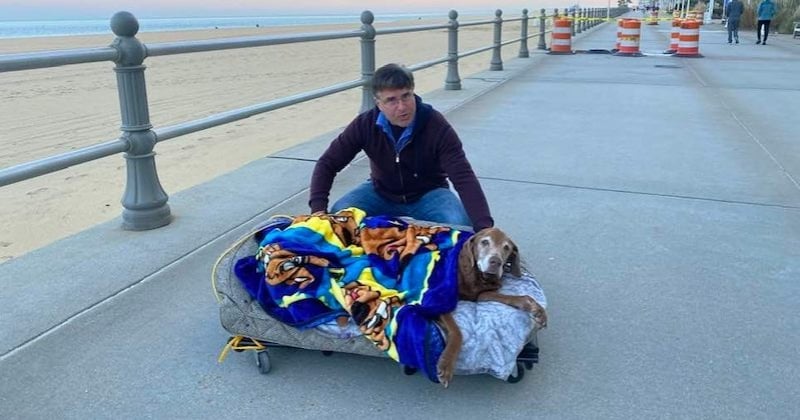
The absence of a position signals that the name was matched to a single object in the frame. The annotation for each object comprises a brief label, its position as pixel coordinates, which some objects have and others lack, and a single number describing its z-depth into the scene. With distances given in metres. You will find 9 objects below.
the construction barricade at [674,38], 18.70
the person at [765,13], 22.66
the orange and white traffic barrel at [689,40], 17.67
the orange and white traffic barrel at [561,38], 18.53
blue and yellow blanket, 2.61
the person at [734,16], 23.34
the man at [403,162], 3.28
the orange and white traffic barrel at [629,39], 17.86
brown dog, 2.70
